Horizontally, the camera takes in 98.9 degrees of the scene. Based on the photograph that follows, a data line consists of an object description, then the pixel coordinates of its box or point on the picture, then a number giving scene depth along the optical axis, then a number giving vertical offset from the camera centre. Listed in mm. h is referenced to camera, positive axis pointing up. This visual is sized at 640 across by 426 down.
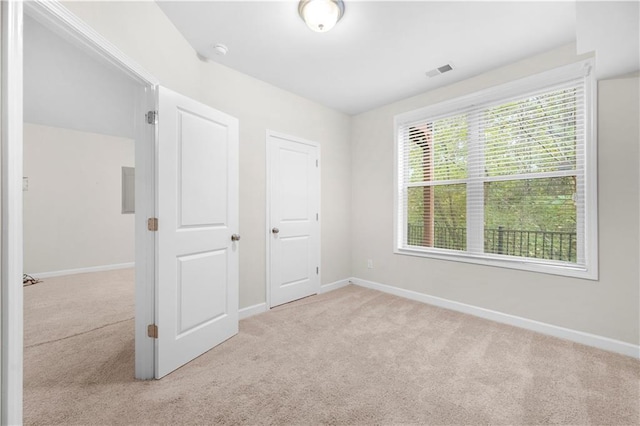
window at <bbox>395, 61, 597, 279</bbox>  2420 +379
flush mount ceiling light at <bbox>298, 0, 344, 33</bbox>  1900 +1425
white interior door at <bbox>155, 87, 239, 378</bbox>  1904 -133
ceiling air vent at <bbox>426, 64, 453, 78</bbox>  2801 +1505
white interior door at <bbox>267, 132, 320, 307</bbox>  3271 -64
